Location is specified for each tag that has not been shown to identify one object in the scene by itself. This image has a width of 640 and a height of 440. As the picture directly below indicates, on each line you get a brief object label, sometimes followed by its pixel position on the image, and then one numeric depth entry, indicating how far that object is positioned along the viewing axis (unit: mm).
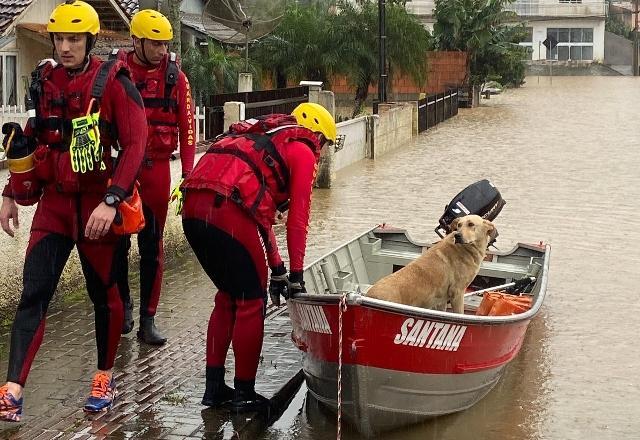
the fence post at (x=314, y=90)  19359
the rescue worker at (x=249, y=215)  6367
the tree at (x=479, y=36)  41219
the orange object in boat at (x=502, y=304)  8102
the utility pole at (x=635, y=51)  68625
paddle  9320
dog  7398
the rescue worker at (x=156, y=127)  7770
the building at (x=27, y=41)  16625
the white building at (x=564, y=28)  72938
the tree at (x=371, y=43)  29922
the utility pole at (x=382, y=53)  25953
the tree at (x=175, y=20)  15328
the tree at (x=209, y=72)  20609
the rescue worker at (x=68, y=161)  6074
